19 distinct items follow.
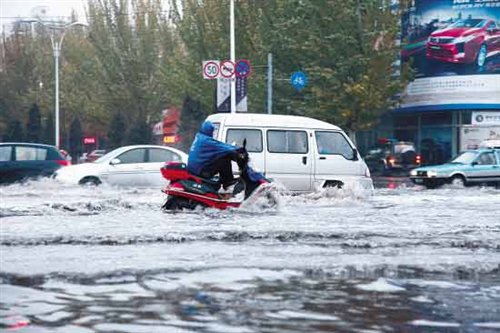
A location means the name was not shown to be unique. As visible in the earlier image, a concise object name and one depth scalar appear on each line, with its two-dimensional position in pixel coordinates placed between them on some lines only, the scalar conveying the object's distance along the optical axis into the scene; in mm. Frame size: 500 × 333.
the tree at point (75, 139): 59469
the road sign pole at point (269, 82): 35588
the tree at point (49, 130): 59938
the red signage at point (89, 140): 57981
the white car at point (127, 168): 21422
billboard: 43438
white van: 18188
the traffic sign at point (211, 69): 30828
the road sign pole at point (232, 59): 33878
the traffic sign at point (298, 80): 35906
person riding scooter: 14570
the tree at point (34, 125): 56469
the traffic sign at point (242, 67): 30984
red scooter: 14469
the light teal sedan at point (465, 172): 27125
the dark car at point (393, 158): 39906
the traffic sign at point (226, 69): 30406
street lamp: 47938
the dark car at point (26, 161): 23156
